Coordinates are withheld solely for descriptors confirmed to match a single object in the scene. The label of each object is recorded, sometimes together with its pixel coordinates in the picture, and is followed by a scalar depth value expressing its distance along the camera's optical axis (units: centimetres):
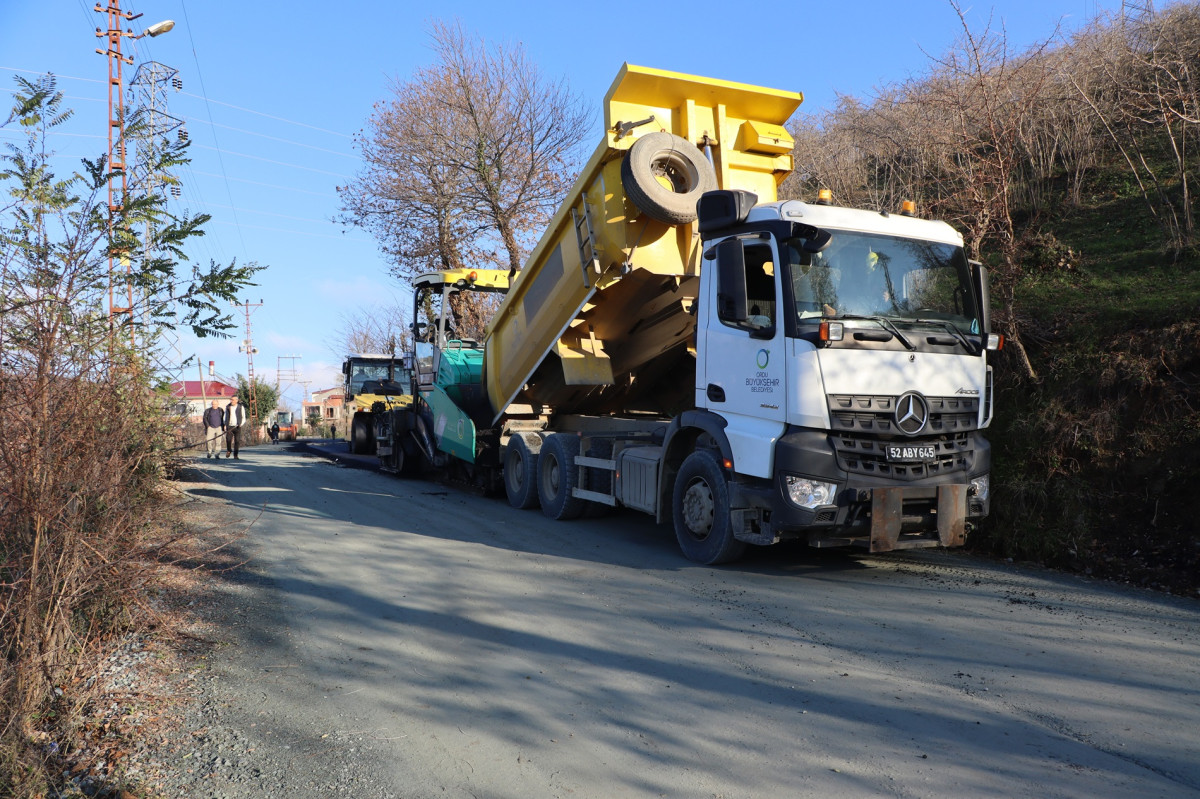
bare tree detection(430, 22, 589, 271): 2148
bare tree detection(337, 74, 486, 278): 2198
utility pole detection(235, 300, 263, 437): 5518
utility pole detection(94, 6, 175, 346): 589
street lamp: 1906
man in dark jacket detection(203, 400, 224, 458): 2141
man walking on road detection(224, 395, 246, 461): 2045
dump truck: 646
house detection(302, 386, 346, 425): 8800
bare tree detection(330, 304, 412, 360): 3603
